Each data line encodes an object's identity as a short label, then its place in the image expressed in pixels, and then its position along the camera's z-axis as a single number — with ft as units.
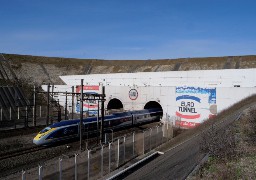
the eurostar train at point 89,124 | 89.86
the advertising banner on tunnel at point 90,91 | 165.37
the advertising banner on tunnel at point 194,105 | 125.39
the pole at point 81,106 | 88.69
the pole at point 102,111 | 98.07
